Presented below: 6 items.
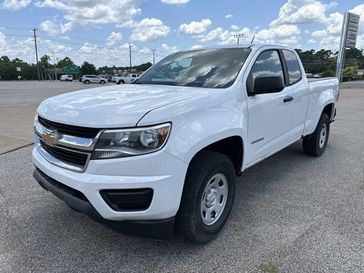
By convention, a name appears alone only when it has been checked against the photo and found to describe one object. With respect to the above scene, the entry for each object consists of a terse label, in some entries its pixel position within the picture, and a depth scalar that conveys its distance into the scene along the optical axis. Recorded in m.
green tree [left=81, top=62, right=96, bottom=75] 90.64
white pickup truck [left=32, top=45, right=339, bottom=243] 2.38
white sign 13.91
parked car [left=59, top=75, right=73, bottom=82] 73.57
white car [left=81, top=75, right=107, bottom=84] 55.94
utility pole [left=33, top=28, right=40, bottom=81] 90.69
